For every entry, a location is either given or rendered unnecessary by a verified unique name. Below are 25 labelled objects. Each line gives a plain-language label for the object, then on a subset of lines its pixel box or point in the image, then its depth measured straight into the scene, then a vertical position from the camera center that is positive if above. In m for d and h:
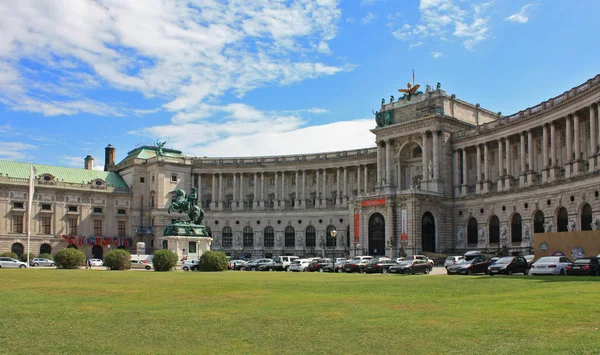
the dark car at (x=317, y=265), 70.06 -4.50
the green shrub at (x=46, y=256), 88.43 -4.28
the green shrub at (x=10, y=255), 87.16 -3.95
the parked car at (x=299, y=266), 69.75 -4.55
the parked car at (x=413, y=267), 56.31 -3.86
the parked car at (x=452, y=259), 61.62 -3.52
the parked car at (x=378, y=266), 62.72 -4.17
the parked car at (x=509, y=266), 47.00 -3.17
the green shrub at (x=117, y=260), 58.53 -3.17
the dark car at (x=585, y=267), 41.59 -2.93
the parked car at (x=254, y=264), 72.75 -4.49
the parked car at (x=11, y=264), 69.38 -4.13
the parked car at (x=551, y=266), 43.16 -2.90
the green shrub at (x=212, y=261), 57.34 -3.25
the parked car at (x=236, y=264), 75.06 -4.64
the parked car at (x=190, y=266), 62.59 -4.03
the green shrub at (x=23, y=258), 84.16 -4.34
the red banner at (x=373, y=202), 93.19 +3.35
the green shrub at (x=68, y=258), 58.47 -3.02
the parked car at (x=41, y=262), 79.88 -4.58
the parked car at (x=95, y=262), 79.04 -4.64
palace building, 76.25 +5.66
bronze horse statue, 70.56 +2.19
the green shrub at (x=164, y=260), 56.80 -3.11
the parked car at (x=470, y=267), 51.19 -3.52
